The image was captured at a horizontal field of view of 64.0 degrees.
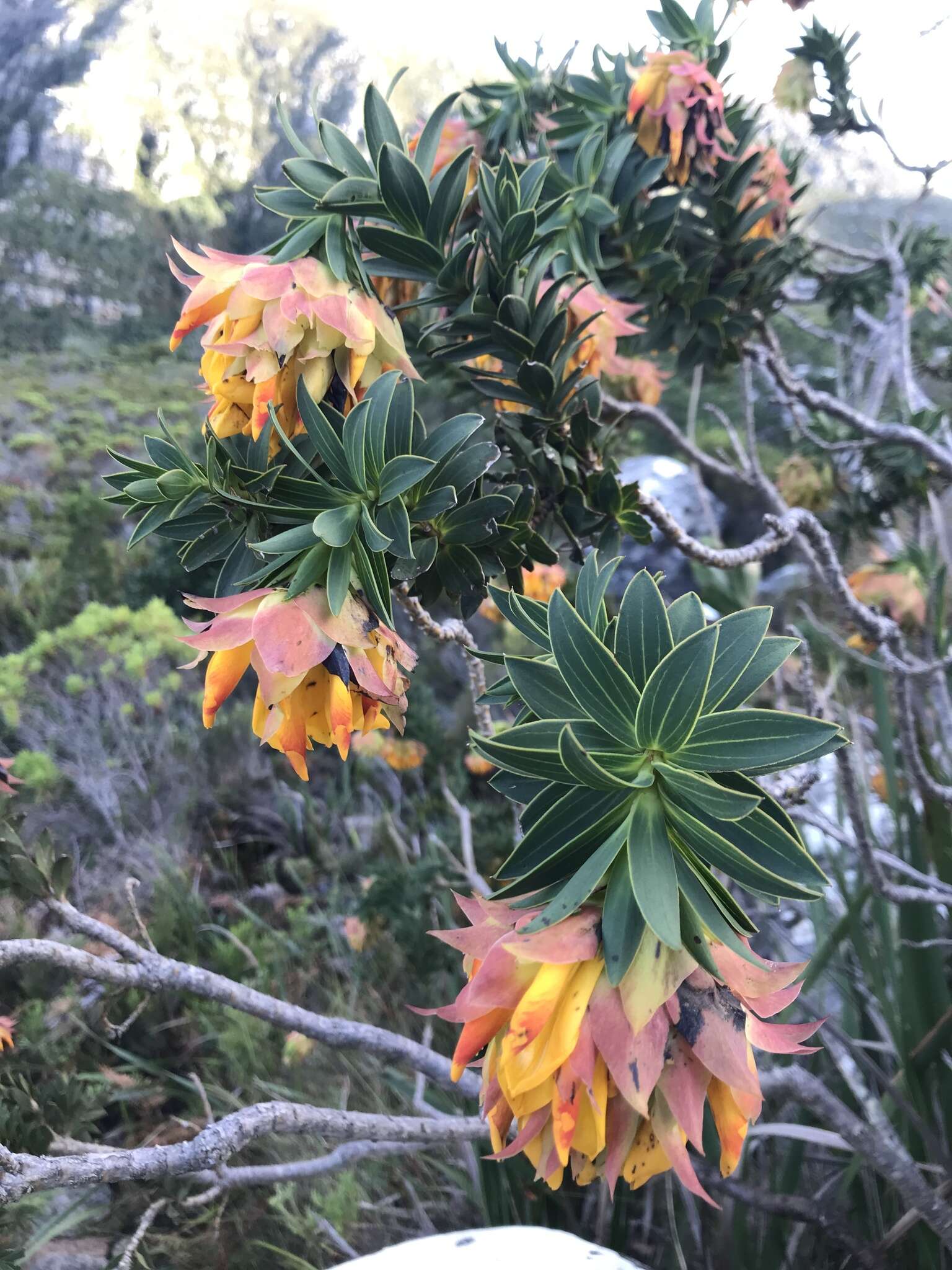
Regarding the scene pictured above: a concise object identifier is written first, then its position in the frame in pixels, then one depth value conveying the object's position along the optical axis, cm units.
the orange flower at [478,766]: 210
